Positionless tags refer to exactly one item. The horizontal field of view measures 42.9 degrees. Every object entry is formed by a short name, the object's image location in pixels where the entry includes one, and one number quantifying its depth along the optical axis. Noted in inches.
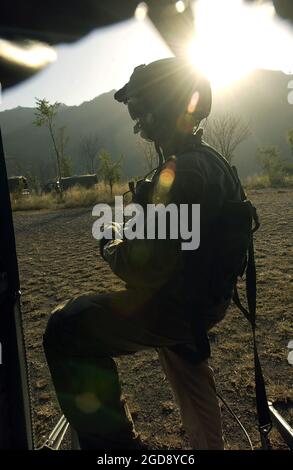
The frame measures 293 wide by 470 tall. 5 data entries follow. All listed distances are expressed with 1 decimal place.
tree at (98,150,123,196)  861.8
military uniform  58.1
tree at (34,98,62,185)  816.9
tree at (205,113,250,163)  1020.5
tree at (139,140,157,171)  923.7
